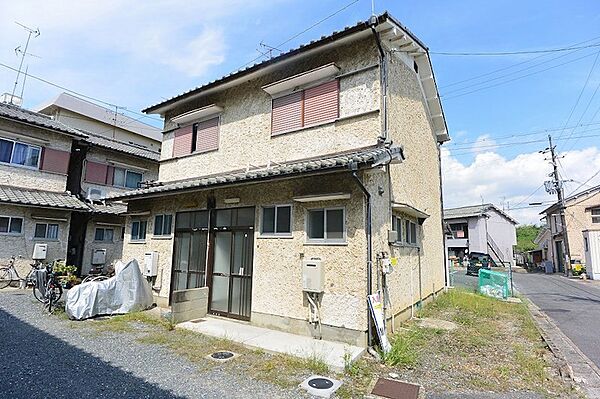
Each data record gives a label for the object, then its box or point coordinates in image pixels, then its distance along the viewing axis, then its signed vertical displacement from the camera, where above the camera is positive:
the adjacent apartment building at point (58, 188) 12.62 +2.52
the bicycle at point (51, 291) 8.43 -1.31
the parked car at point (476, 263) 23.59 -0.87
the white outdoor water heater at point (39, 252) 12.52 -0.34
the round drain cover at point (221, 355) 5.42 -1.86
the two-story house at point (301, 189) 6.17 +1.41
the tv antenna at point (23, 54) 16.36 +10.21
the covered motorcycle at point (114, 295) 7.77 -1.31
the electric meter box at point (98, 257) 14.89 -0.59
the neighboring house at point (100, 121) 21.80 +9.16
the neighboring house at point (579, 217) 25.75 +3.00
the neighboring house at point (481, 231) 33.78 +2.31
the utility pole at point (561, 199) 25.22 +4.61
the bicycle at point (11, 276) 11.85 -1.22
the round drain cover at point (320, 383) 4.35 -1.87
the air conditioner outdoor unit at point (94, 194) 15.35 +2.48
